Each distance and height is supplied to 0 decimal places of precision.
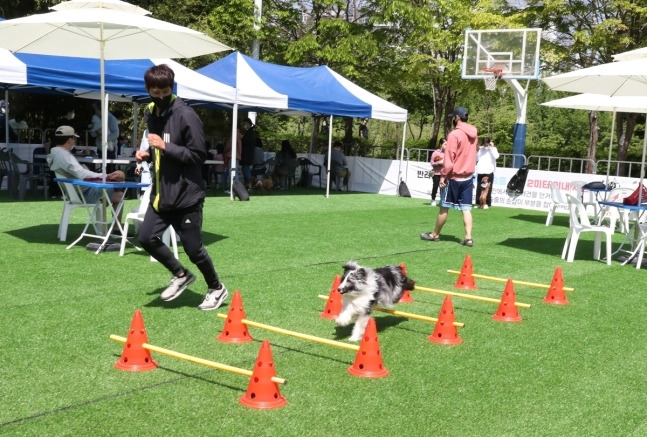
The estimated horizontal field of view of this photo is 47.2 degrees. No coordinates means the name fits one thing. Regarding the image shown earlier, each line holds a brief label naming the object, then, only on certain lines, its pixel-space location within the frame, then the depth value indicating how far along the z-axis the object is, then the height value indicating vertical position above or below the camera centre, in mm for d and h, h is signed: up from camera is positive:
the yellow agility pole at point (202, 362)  4065 -1363
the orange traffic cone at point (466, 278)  7488 -1412
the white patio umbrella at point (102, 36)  8578 +1033
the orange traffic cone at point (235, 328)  5176 -1415
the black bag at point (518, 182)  17812 -972
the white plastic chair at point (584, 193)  13310 -931
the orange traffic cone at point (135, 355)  4484 -1425
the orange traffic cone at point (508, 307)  6184 -1391
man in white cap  8820 -553
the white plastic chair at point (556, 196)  12139 -881
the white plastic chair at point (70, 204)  9060 -1080
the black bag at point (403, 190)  20609 -1534
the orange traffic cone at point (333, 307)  6027 -1425
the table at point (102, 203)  8414 -1029
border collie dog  5121 -1135
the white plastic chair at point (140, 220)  8188 -1203
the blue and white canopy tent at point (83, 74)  12258 +725
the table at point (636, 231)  9190 -1109
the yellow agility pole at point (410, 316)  5500 -1359
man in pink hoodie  10180 -402
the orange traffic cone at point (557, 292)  6903 -1388
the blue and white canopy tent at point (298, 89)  16531 +937
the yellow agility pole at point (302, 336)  4637 -1345
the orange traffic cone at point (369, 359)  4516 -1375
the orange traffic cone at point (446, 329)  5406 -1397
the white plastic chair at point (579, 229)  9461 -1061
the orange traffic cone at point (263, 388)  3936 -1390
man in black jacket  5480 -383
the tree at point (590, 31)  24703 +3954
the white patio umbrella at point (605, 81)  8812 +843
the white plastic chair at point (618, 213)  11273 -1061
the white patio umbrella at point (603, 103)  12820 +788
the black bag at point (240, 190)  16188 -1409
